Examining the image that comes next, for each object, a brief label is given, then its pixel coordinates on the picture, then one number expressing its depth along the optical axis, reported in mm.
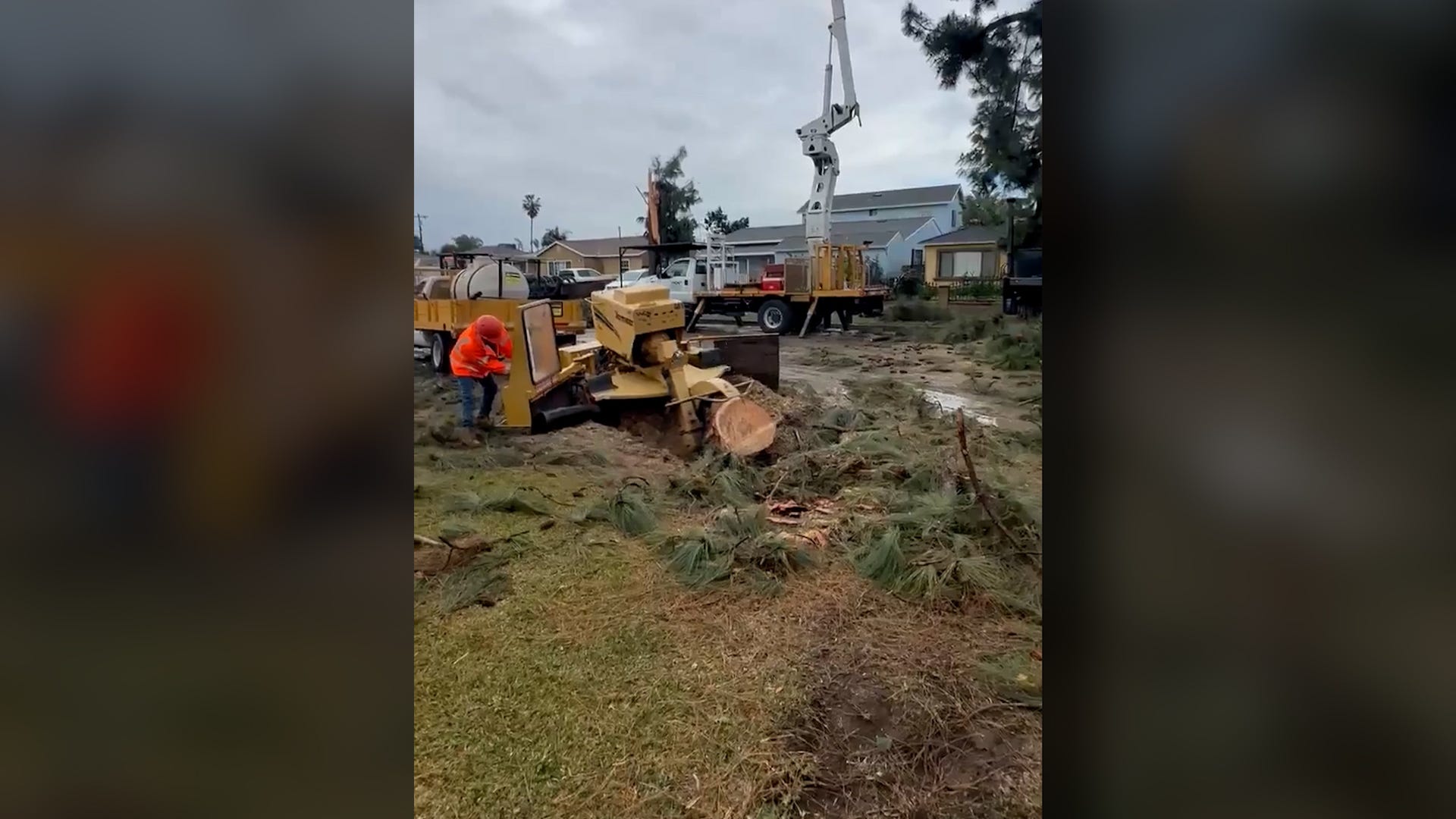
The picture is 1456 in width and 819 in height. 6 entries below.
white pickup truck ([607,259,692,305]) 10992
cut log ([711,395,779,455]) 5715
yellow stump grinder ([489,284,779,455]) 5977
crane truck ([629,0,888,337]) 10758
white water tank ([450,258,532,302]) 7160
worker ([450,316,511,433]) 5828
